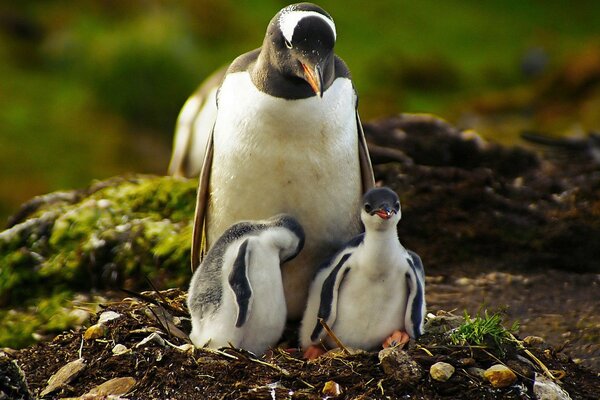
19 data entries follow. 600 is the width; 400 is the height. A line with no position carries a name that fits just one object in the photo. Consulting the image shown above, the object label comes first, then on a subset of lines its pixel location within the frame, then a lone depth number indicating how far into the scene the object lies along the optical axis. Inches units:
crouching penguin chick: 414.0
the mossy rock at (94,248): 565.3
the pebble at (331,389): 388.2
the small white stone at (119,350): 422.3
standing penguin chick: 414.0
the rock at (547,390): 400.8
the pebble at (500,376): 396.5
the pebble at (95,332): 437.1
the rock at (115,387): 401.4
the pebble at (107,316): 445.1
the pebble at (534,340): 464.8
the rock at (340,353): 407.2
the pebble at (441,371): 395.5
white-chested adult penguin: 426.0
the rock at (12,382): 353.4
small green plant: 413.7
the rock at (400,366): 394.3
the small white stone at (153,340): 422.3
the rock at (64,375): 412.2
